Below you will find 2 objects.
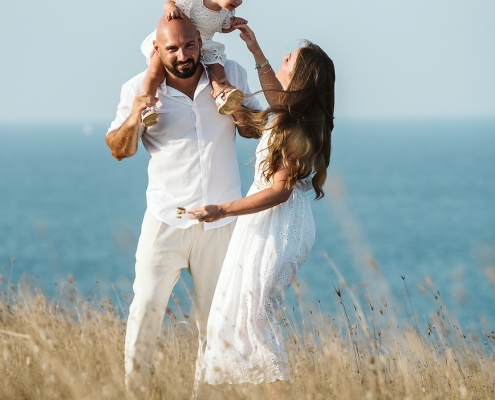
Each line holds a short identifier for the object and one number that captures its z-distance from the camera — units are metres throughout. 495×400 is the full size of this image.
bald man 7.84
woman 7.14
